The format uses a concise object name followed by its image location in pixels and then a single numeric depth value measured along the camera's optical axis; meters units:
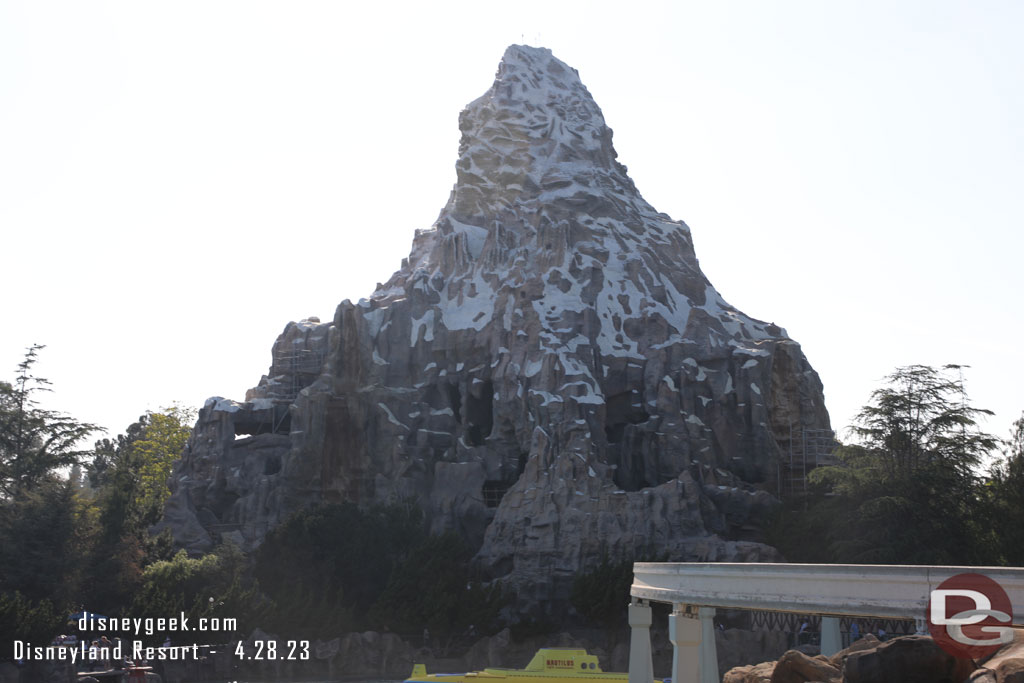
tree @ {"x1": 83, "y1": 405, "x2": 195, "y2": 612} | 56.88
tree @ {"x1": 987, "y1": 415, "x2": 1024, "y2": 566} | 50.09
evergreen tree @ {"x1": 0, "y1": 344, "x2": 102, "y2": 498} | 75.44
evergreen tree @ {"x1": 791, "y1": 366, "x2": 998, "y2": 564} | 52.59
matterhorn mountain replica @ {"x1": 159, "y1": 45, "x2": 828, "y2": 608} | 62.03
